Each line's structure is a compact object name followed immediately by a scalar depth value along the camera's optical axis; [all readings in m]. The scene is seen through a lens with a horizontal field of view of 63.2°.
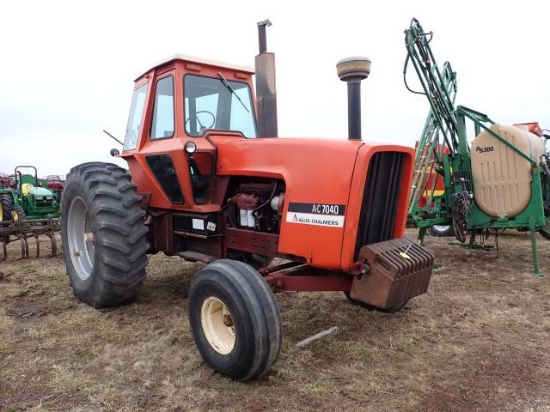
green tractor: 10.50
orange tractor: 2.89
